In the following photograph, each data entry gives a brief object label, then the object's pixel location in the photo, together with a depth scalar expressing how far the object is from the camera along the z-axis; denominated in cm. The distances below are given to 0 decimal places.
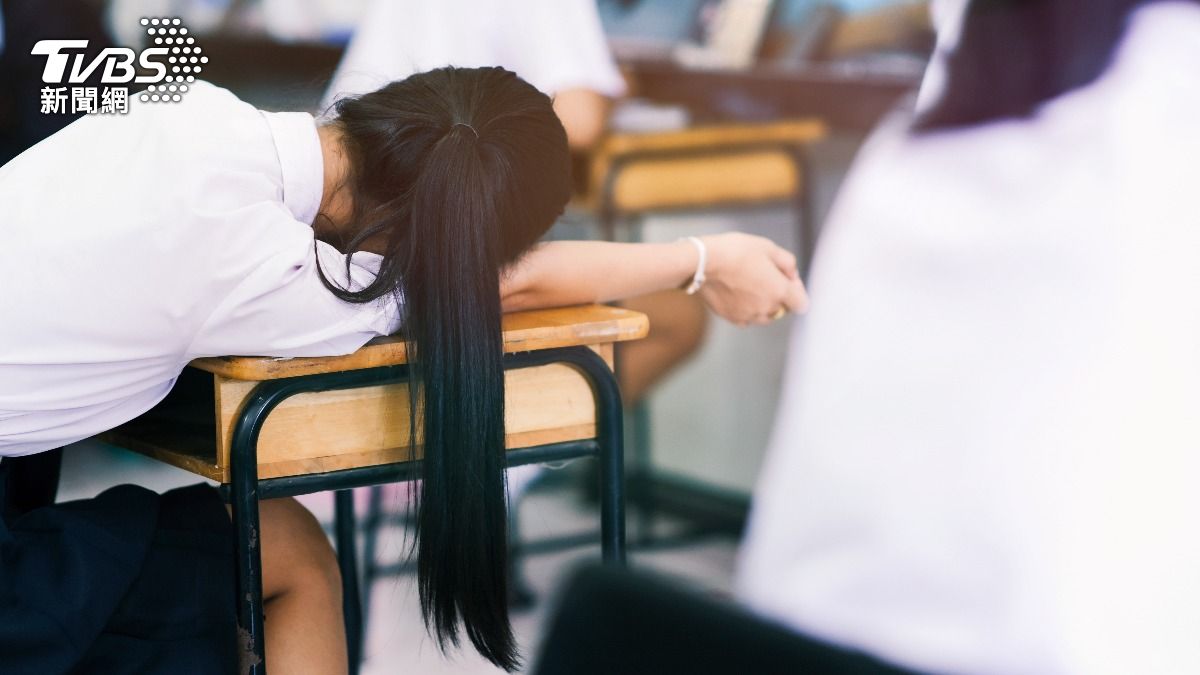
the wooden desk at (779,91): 427
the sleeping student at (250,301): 297
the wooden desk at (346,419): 305
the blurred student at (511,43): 416
